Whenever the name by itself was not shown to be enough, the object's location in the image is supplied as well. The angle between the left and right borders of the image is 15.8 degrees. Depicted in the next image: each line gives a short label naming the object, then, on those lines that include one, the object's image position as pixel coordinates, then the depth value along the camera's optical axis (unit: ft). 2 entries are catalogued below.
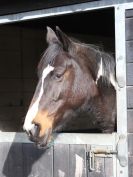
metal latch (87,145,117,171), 9.12
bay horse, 8.67
